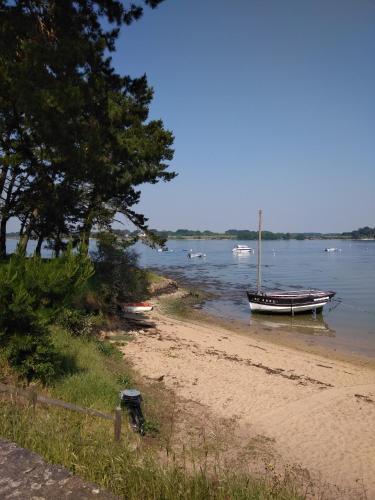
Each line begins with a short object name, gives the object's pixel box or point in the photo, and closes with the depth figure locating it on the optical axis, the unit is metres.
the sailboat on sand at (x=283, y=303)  31.17
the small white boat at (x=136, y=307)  25.95
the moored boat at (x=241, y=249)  131.27
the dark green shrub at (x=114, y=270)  22.88
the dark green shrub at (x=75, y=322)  14.93
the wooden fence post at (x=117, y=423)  6.13
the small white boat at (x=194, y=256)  111.50
